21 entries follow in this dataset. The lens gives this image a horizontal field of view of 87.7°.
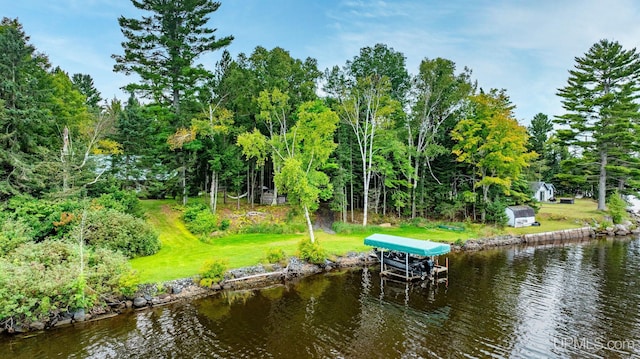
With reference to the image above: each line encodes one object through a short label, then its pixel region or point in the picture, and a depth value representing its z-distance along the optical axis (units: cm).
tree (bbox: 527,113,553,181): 6397
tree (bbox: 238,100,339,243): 2450
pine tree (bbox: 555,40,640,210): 4216
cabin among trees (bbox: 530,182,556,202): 6091
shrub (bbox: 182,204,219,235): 2848
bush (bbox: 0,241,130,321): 1361
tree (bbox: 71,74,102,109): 6266
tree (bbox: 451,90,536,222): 3494
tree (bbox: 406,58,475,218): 3619
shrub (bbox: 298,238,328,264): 2305
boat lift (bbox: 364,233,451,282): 2039
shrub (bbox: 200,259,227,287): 1869
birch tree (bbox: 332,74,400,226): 3434
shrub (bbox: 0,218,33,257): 1742
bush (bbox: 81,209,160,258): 2044
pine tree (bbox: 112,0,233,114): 3231
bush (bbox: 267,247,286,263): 2205
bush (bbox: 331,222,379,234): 3269
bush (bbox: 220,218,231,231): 2988
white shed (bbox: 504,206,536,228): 3628
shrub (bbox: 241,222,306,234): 3061
